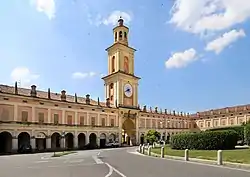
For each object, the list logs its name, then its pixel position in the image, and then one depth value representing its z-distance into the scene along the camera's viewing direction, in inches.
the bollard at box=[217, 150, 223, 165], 421.1
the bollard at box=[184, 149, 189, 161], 510.0
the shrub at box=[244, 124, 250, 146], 659.6
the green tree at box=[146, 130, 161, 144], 1421.1
